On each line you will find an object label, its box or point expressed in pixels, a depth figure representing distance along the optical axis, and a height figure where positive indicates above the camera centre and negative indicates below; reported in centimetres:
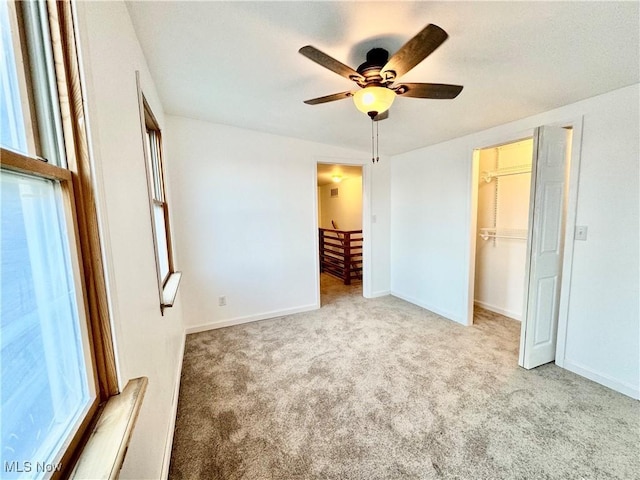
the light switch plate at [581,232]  207 -22
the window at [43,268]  53 -12
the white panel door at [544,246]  209 -33
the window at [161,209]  207 +6
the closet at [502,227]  313 -25
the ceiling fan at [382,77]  127 +74
